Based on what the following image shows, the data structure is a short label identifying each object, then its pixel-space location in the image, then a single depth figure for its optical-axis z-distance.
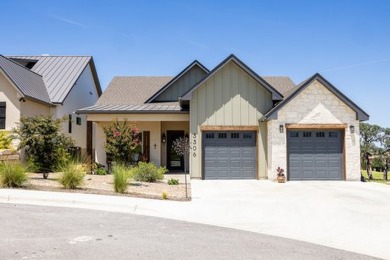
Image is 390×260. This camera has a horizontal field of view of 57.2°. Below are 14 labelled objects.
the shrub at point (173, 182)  15.53
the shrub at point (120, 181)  12.12
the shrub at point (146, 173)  16.23
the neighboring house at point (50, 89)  19.48
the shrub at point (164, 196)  11.33
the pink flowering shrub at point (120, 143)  16.78
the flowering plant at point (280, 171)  17.16
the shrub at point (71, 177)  12.44
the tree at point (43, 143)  14.69
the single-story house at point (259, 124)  17.66
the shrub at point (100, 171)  18.85
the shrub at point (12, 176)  12.32
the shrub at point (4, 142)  18.38
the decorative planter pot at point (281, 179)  17.00
